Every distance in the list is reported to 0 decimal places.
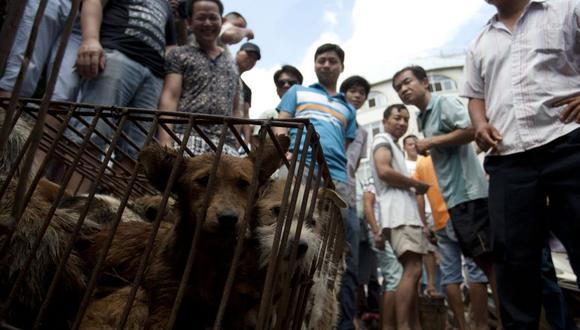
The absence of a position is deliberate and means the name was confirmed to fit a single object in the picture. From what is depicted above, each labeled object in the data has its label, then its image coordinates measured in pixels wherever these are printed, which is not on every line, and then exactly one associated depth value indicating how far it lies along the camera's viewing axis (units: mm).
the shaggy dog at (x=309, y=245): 1627
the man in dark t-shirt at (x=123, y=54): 2941
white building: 39219
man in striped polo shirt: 3668
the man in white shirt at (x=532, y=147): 2324
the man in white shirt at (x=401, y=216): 3949
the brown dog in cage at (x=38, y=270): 1492
